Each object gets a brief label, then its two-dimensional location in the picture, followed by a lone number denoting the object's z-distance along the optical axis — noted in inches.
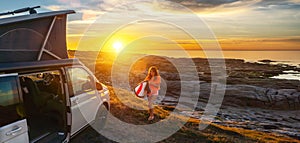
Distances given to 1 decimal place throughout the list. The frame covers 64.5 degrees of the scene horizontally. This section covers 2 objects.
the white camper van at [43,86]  153.9
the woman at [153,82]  345.7
